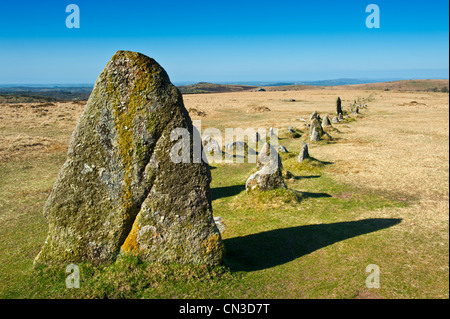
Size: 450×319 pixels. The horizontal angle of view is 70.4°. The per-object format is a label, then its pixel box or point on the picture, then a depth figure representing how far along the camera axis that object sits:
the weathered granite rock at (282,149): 25.95
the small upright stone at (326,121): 38.56
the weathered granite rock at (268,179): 15.63
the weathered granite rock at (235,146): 26.83
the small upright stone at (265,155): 18.43
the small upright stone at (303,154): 22.50
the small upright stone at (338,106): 47.11
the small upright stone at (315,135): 30.55
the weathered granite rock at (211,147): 25.61
